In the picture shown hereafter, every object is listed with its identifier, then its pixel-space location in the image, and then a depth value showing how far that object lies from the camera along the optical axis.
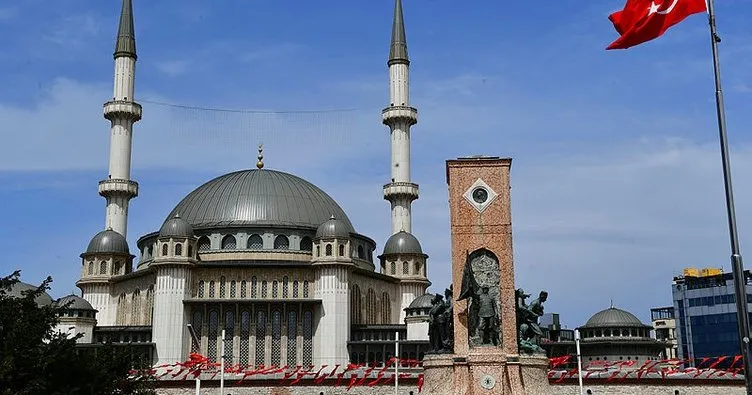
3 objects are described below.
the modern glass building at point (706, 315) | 99.69
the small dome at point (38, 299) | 76.56
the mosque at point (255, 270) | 67.19
